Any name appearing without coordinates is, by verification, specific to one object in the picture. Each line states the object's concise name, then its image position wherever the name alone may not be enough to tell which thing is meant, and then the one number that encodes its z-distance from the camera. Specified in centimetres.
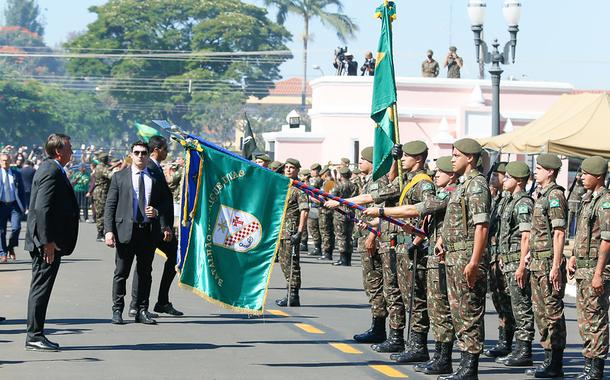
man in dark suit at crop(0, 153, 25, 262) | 2284
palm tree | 7875
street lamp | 2462
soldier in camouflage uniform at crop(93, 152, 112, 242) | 2744
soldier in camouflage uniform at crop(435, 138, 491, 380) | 1079
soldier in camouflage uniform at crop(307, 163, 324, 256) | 2833
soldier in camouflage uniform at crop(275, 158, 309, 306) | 1644
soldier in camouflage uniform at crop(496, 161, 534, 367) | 1222
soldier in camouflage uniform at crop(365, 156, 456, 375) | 1138
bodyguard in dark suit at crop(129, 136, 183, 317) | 1453
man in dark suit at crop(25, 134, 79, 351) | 1202
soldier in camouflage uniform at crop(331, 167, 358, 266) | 2534
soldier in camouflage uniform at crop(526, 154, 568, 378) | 1155
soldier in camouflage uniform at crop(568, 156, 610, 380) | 1114
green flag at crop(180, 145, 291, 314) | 1243
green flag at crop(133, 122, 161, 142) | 1748
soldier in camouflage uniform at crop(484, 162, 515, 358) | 1288
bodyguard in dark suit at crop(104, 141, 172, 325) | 1421
